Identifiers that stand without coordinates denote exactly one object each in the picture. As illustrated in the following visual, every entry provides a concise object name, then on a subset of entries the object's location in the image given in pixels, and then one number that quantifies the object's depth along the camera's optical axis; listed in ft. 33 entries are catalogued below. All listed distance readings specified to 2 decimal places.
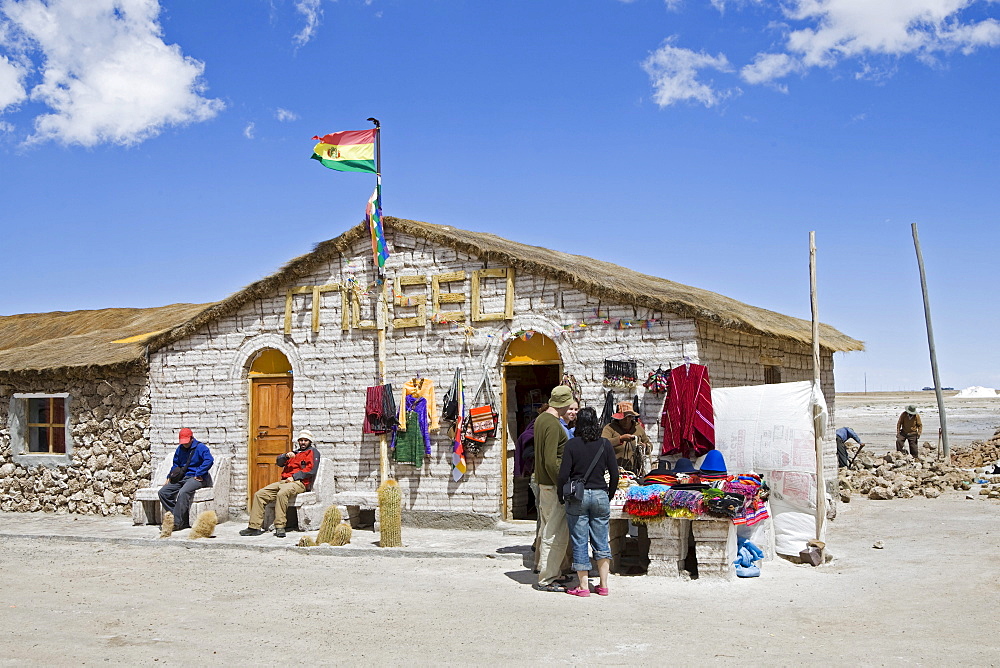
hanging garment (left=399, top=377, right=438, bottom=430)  43.32
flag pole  43.93
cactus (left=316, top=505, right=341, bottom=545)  37.93
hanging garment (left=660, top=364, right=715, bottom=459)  36.83
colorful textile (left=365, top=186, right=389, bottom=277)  43.98
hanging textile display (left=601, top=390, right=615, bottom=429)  39.01
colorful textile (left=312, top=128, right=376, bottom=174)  43.91
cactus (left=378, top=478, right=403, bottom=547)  36.99
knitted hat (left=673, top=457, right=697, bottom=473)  34.71
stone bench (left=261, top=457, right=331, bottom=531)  42.19
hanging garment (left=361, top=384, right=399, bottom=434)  43.42
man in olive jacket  29.22
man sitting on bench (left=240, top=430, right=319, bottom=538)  41.32
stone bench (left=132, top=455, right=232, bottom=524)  45.16
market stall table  29.55
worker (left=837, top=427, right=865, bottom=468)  66.13
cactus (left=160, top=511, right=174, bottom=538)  41.42
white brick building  40.14
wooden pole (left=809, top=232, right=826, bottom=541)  33.04
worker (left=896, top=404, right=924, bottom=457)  73.33
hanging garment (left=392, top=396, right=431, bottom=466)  43.19
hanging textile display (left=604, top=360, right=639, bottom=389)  39.04
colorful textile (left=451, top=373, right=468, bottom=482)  42.34
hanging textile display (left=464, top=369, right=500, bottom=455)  41.91
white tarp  34.32
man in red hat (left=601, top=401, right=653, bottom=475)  34.71
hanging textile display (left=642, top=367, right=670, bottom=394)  38.29
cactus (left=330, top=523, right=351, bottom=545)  37.58
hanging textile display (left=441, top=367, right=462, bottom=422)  42.42
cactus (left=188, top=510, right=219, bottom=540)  40.68
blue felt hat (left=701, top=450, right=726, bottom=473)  34.55
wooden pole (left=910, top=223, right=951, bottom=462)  76.28
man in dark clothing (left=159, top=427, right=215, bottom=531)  44.01
